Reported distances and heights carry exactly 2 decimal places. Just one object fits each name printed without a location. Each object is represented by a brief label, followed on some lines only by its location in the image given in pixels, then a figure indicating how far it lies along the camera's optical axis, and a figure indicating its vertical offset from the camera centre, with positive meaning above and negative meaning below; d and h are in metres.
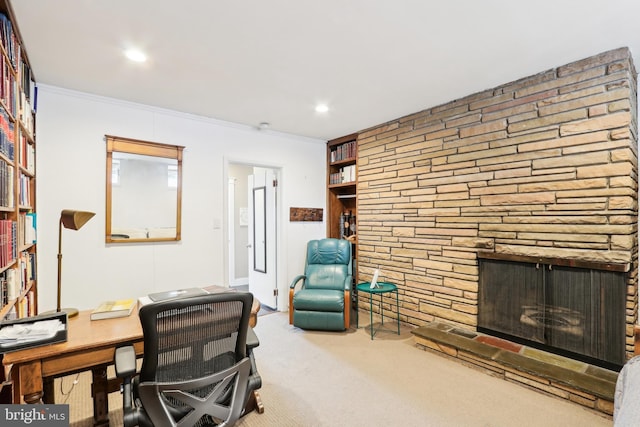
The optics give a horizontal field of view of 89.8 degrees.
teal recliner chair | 3.52 -0.86
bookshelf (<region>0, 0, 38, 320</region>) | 1.78 +0.28
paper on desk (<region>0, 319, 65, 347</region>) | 1.44 -0.54
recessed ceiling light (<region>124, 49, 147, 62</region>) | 2.30 +1.19
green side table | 3.44 -0.79
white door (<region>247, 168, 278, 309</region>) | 4.60 -0.28
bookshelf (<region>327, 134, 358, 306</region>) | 4.61 +0.40
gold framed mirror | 3.18 +0.28
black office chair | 1.32 -0.65
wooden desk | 1.40 -0.62
